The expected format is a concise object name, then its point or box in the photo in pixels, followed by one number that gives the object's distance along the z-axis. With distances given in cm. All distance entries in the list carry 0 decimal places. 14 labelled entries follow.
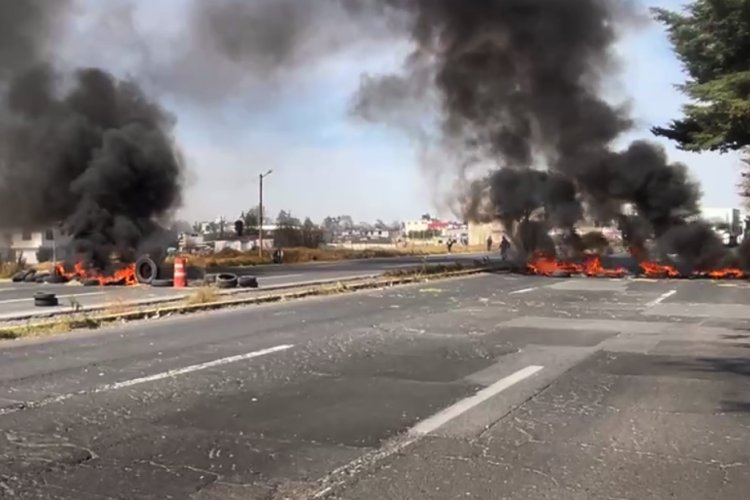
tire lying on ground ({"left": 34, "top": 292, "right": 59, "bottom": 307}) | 1532
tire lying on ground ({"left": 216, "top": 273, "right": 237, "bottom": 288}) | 1964
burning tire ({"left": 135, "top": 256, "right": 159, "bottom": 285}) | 2319
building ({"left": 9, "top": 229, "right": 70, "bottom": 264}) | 3084
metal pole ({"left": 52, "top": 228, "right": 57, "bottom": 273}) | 2621
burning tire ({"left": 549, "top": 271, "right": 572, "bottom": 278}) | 2691
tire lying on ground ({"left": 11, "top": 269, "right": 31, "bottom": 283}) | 2498
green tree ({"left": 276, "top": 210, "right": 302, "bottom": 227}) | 6323
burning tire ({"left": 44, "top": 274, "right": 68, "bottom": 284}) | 2424
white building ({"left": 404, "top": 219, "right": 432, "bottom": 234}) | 12581
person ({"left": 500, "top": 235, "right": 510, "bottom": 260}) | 3272
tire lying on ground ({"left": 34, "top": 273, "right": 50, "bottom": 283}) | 2462
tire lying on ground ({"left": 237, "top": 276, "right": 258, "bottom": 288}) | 1983
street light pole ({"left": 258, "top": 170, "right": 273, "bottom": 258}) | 4714
